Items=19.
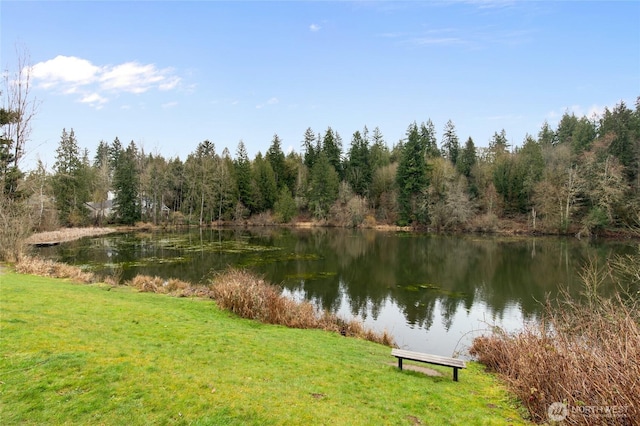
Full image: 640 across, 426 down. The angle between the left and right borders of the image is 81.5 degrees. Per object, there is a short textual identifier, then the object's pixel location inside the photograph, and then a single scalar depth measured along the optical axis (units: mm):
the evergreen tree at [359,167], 66312
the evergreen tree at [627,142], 46531
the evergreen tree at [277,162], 69938
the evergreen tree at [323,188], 62844
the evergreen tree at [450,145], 73062
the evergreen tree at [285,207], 64000
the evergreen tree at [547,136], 75312
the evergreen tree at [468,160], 62406
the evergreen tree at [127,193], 54375
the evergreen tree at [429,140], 71375
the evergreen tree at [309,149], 72800
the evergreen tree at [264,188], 65562
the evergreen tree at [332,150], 69750
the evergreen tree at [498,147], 67012
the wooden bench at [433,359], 7056
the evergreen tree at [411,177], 57938
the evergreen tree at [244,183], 64500
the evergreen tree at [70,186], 47500
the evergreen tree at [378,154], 68625
